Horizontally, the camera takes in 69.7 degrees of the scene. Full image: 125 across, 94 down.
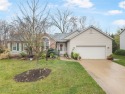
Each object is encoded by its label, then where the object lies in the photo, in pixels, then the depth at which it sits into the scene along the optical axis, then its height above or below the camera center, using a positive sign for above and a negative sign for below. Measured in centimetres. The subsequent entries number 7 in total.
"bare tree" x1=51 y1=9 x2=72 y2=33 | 2459 +729
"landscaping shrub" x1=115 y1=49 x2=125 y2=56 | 1633 -113
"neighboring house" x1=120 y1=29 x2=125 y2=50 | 1718 +119
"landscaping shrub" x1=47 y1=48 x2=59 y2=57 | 1299 -88
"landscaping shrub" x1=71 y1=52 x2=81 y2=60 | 1298 -145
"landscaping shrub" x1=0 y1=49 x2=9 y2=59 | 1276 -129
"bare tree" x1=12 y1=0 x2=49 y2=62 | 812 +277
